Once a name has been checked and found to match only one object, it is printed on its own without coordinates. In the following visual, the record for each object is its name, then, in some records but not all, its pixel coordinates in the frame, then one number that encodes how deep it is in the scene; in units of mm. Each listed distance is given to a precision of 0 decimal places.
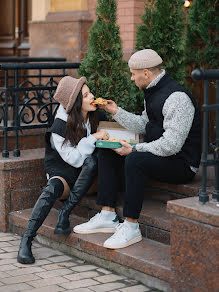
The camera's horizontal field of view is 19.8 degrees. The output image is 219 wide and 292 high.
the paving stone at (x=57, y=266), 4836
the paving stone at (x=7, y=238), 5639
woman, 5070
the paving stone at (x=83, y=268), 4805
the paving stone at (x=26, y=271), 4714
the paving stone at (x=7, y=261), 4934
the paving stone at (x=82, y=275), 4613
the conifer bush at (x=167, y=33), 5672
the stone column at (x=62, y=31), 8055
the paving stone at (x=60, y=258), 5046
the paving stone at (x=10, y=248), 5289
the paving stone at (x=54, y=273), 4660
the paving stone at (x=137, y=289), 4383
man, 4609
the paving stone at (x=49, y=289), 4363
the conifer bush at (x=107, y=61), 5652
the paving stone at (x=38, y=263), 4891
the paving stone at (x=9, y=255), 5086
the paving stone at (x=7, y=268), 4797
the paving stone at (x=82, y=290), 4367
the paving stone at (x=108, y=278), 4578
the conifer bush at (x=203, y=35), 5910
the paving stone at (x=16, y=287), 4387
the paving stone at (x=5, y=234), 5785
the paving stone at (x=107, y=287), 4395
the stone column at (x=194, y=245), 3887
